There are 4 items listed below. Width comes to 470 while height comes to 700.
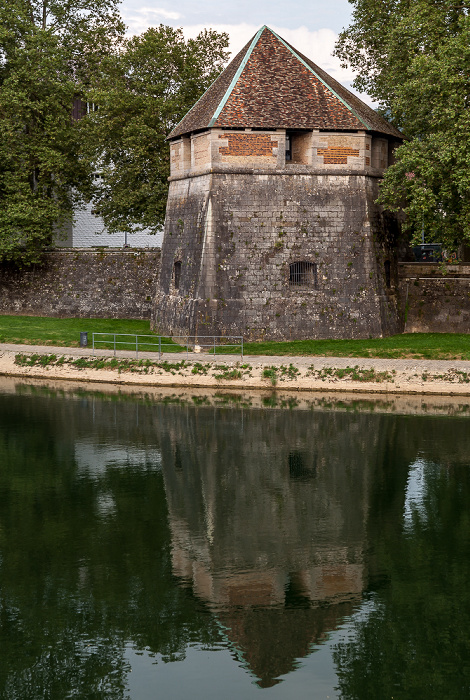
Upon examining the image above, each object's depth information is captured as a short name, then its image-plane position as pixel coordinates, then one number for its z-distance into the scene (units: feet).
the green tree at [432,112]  106.73
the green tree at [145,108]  142.92
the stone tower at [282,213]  116.67
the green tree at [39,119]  146.41
